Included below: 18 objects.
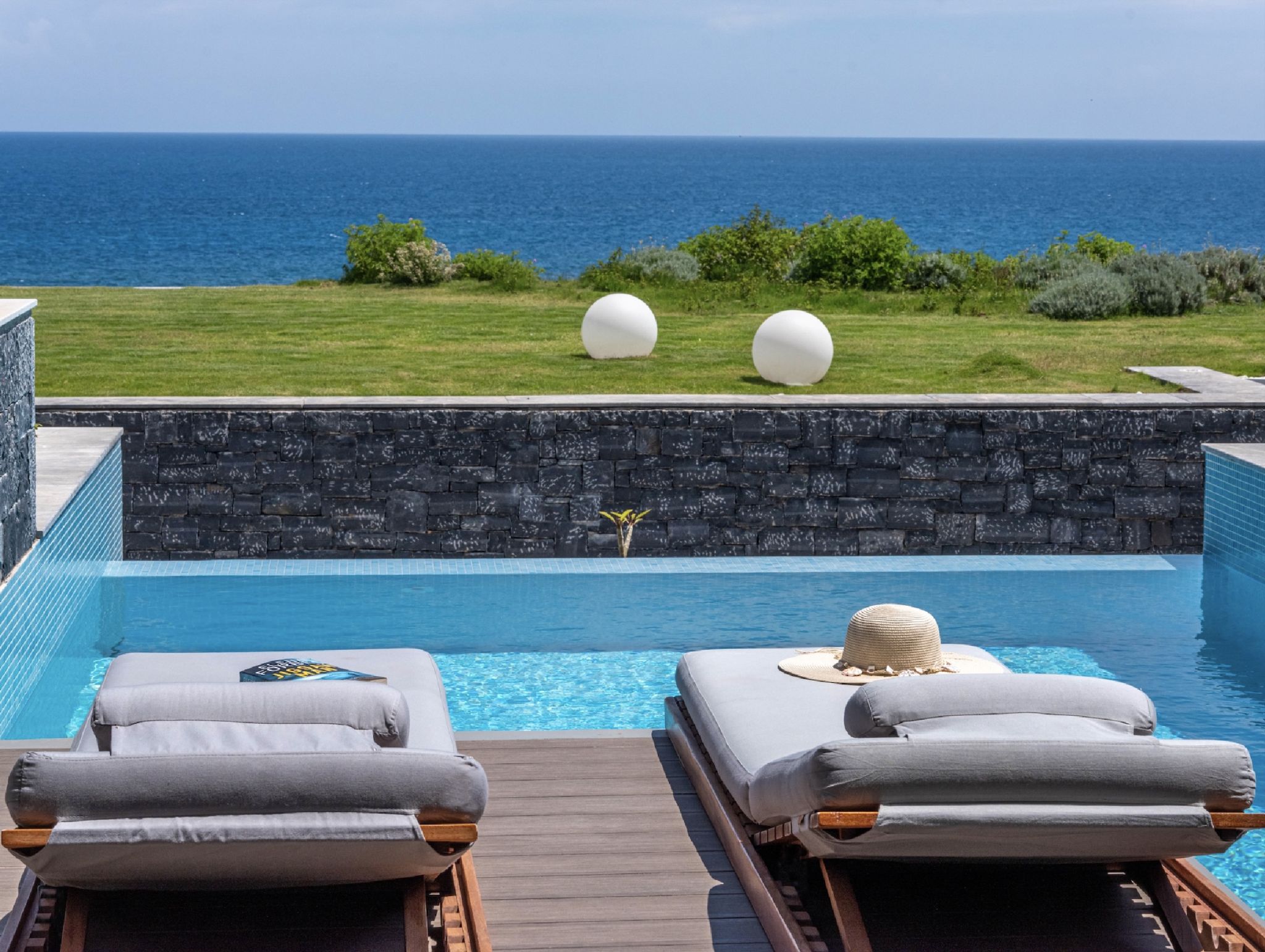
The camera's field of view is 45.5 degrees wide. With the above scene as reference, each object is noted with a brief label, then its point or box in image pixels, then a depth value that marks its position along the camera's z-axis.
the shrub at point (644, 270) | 18.72
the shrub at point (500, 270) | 18.50
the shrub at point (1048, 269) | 18.43
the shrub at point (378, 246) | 19.89
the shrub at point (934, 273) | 18.50
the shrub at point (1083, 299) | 16.06
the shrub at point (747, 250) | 19.97
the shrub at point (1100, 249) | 20.36
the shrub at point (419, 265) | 19.33
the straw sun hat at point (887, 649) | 4.91
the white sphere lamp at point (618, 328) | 12.75
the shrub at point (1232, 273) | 18.11
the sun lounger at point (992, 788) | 3.23
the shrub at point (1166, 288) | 16.42
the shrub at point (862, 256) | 18.42
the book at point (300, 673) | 4.57
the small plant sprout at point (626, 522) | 10.06
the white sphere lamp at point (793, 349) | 11.71
